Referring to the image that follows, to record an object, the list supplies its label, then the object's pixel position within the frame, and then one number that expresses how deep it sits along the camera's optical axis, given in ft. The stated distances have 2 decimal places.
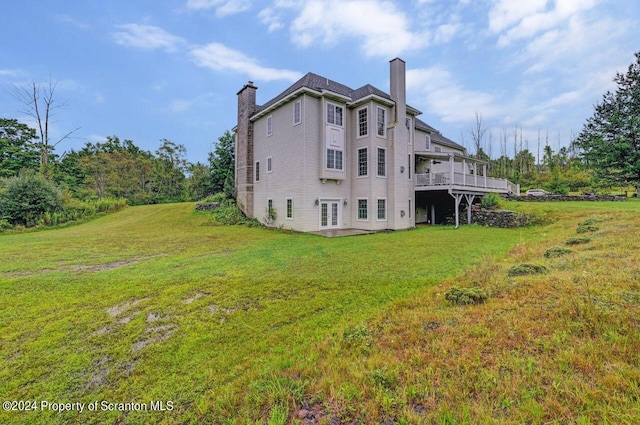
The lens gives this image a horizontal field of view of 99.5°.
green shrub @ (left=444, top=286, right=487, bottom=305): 14.01
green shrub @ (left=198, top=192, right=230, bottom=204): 74.78
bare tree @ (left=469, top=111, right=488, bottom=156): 136.11
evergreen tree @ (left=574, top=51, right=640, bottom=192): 71.31
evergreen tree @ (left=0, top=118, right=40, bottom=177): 97.25
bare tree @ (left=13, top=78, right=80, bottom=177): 87.51
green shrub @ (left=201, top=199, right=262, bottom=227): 62.18
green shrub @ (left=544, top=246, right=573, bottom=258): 22.32
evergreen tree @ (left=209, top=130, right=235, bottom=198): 87.20
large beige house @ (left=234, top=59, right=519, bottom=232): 52.19
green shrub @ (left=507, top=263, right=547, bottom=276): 17.63
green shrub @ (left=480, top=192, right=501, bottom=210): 60.39
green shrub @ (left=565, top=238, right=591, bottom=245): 25.98
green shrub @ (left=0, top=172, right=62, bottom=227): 60.17
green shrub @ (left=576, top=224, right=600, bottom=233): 31.90
